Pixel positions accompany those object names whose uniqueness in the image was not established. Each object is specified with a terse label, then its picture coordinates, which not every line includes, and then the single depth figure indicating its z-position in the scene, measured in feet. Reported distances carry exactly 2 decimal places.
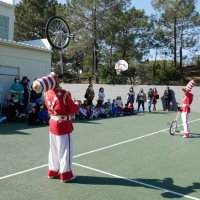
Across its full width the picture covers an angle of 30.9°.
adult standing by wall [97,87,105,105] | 69.07
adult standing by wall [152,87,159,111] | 80.69
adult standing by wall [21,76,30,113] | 51.93
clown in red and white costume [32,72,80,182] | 20.80
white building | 52.75
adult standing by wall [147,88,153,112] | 78.87
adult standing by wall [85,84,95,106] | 66.30
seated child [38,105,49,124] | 46.14
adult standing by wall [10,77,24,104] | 50.35
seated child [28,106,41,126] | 45.78
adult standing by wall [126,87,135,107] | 75.19
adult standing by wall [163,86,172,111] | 81.00
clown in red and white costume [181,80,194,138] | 38.93
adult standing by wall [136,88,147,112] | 75.97
